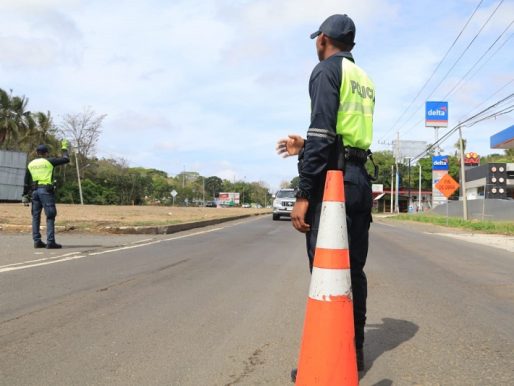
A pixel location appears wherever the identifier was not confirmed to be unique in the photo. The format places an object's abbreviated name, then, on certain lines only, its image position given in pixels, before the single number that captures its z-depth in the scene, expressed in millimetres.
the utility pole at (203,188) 120712
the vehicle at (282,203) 27578
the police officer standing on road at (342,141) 2959
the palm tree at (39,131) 54156
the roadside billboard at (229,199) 124112
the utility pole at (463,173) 28988
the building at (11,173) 40000
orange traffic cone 2570
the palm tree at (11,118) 51094
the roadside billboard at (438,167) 53450
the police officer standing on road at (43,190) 9500
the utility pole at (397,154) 64188
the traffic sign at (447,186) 28703
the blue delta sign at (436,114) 53531
